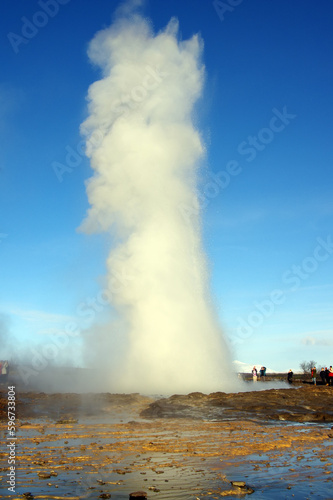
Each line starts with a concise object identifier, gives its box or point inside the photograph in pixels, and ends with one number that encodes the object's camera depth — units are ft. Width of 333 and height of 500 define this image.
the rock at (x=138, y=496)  24.77
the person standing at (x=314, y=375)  142.48
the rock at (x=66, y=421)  57.26
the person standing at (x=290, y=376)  156.74
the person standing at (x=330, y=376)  132.13
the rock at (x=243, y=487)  26.96
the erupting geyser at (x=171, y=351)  123.54
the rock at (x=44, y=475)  29.25
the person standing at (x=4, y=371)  140.99
